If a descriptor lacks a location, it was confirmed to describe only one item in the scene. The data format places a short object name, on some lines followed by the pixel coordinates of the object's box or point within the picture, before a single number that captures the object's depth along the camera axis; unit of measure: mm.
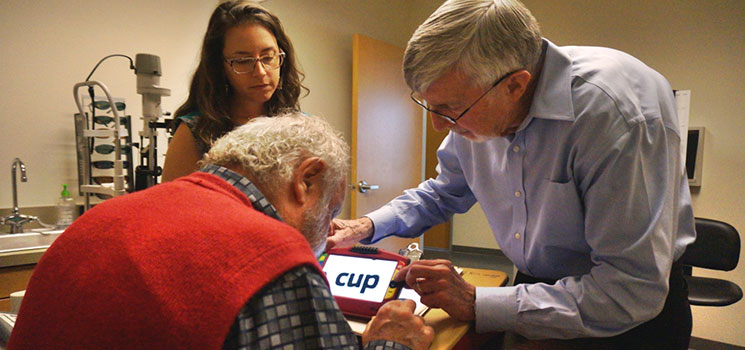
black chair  2279
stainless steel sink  1907
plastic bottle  2166
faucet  1956
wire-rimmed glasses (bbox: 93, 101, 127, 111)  2246
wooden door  3072
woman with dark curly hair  1411
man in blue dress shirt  869
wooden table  885
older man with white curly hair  477
